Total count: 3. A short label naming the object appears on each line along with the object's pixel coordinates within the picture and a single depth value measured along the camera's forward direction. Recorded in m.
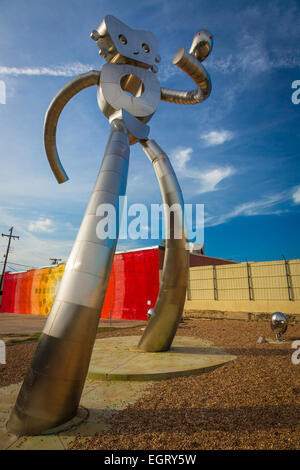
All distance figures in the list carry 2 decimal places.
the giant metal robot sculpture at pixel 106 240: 4.05
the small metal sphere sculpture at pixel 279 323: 10.84
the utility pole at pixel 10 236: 37.71
